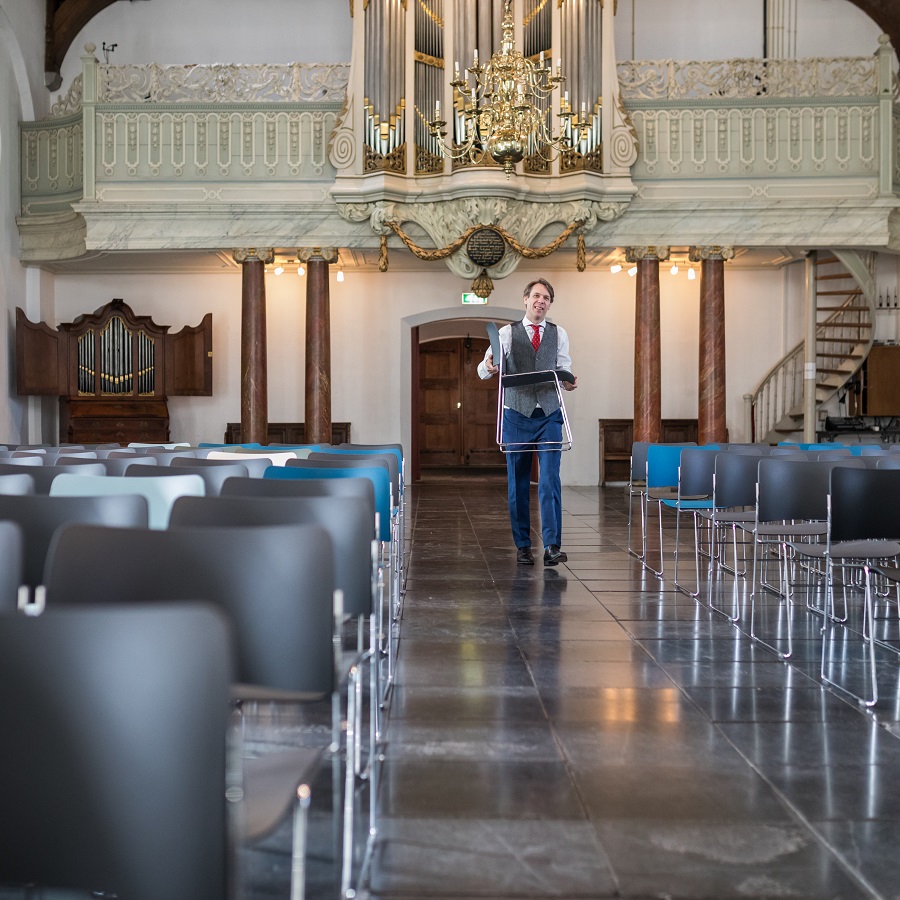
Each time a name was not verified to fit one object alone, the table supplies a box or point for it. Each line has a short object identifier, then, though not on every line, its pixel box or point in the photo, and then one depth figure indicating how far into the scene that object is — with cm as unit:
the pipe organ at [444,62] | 1271
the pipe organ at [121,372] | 1473
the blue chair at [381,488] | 431
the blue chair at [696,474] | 691
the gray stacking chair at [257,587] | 204
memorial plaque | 1304
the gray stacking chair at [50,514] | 273
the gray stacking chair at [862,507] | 412
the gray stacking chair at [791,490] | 491
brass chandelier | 941
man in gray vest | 685
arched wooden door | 1972
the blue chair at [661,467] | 784
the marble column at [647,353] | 1363
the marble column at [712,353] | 1363
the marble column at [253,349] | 1368
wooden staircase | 1436
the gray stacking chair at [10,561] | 204
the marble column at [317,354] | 1373
